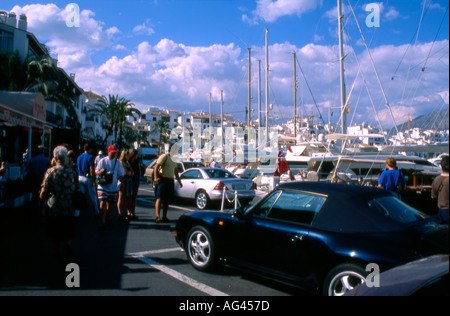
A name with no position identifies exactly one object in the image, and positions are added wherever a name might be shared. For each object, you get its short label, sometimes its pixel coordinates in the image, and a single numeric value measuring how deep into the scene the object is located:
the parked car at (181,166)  15.42
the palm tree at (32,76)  28.05
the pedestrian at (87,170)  8.33
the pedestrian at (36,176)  8.59
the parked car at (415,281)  2.13
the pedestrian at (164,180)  8.62
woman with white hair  5.20
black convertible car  3.44
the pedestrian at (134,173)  8.97
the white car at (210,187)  11.09
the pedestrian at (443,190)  5.56
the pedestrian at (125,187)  8.49
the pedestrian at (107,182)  7.44
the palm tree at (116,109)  50.62
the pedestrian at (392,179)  7.89
